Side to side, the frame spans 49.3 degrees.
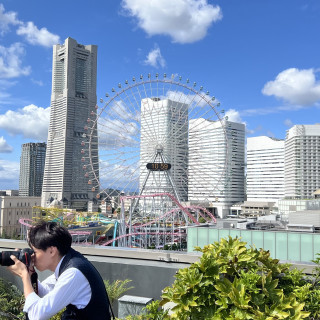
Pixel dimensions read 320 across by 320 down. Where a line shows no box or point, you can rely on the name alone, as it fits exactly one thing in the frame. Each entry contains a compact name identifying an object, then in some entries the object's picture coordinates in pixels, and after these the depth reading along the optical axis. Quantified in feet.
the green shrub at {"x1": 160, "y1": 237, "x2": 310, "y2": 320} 8.66
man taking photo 6.86
